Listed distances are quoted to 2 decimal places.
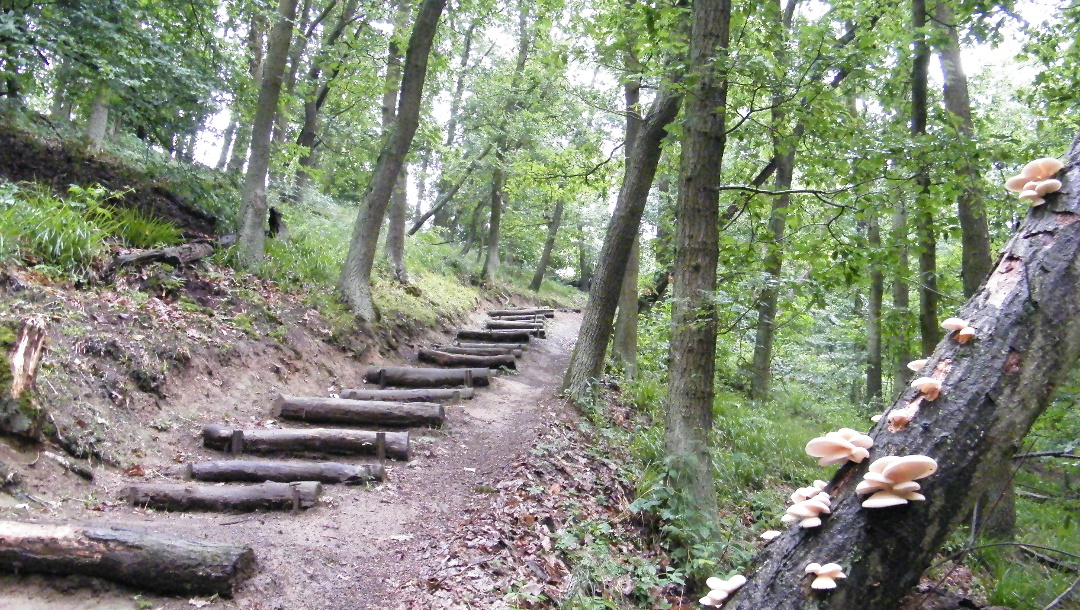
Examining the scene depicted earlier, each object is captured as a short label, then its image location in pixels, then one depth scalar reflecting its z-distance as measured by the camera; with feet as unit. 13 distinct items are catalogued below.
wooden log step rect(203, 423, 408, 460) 20.68
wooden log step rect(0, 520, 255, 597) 11.98
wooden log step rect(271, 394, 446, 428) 24.11
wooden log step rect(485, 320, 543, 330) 50.88
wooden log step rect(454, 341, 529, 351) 41.42
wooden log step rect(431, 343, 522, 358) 38.86
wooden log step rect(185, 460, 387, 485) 18.66
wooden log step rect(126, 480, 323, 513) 16.48
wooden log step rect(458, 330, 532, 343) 45.37
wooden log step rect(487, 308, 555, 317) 59.09
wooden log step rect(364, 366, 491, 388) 31.07
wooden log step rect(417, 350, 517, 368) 36.06
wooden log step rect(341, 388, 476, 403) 27.48
